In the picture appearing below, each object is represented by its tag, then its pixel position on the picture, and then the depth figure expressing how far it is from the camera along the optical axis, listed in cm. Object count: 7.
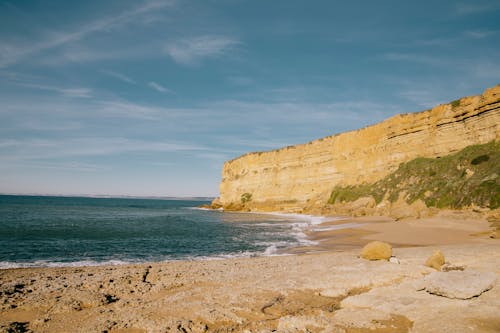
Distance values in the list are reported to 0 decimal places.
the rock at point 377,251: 1174
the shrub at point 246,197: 7631
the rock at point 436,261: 981
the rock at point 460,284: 659
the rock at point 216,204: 8869
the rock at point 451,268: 899
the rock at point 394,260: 1099
